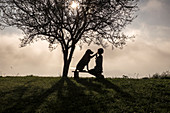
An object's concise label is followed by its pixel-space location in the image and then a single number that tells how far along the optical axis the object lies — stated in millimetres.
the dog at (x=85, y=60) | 17359
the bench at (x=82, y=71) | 16844
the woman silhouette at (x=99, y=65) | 16812
